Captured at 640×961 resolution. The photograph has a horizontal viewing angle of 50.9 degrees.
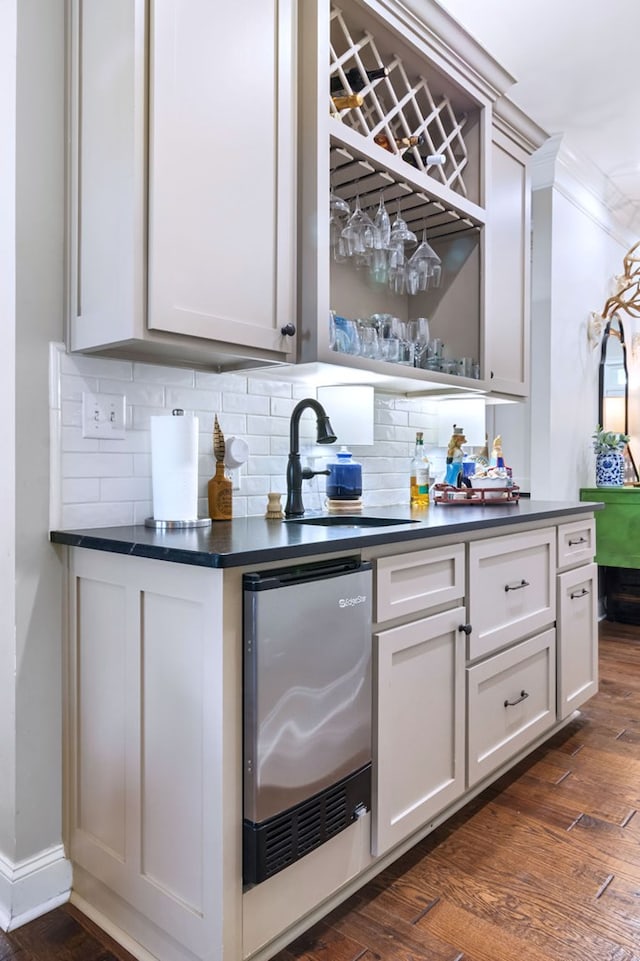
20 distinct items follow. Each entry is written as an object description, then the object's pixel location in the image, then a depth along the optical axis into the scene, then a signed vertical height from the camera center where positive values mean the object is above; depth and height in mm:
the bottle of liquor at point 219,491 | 1973 -64
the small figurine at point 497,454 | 3117 +81
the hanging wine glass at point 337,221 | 2187 +850
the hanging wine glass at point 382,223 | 2293 +846
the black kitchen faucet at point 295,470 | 2168 -1
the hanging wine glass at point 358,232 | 2273 +809
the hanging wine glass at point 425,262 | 2600 +815
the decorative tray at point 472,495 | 2785 -102
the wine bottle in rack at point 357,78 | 2092 +1246
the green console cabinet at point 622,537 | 4184 -407
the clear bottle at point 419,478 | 2760 -30
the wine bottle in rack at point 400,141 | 2215 +1117
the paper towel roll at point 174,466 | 1692 +7
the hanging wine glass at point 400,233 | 2383 +842
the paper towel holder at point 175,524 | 1705 -141
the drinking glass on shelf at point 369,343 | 2223 +423
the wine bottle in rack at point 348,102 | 2020 +1108
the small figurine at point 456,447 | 3012 +108
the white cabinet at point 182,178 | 1473 +689
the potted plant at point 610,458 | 4356 +93
